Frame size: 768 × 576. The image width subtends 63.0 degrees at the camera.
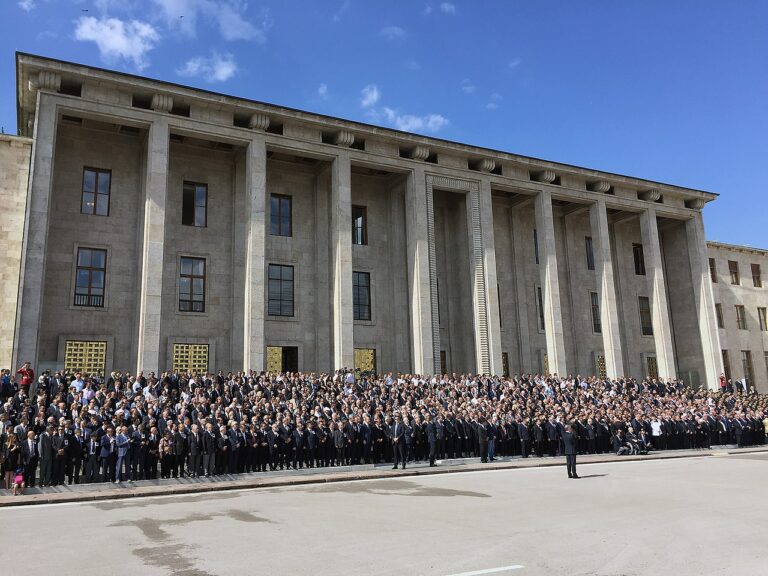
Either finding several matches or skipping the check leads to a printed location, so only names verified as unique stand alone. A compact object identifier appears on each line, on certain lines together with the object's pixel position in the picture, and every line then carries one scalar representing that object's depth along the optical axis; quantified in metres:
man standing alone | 15.43
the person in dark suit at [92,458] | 14.66
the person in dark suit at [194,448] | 15.65
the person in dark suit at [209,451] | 15.80
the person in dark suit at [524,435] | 21.28
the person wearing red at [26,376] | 18.94
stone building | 24.77
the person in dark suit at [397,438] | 18.14
